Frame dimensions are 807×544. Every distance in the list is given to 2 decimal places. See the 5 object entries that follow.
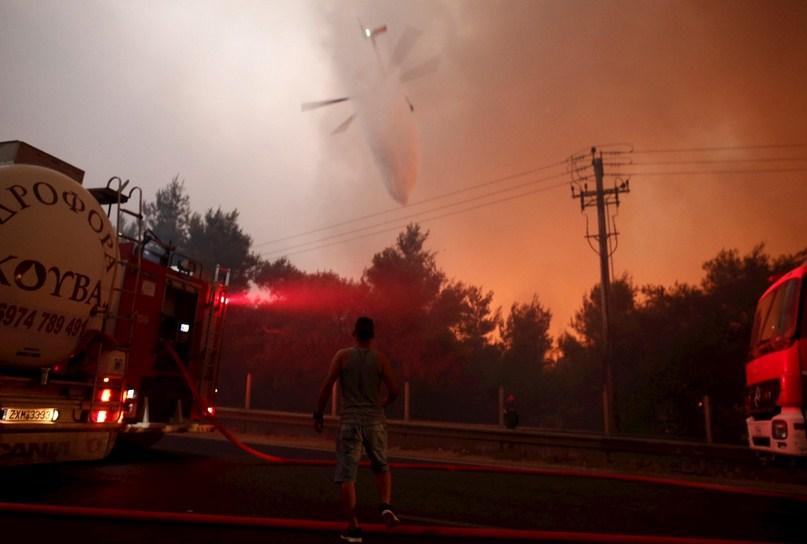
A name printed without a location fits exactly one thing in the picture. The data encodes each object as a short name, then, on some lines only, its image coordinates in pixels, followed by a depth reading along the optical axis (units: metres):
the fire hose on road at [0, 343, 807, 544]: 4.46
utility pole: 17.08
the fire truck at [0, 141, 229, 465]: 5.60
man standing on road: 4.47
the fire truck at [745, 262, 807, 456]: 6.26
